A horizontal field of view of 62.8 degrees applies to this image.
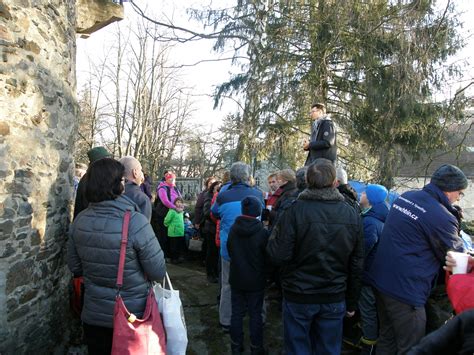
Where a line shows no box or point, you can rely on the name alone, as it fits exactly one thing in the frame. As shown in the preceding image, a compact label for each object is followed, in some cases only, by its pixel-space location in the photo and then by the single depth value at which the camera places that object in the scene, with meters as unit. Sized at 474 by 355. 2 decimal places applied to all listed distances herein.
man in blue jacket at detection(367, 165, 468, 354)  2.76
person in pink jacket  7.15
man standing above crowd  4.89
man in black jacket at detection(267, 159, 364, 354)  2.95
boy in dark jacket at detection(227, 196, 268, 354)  3.62
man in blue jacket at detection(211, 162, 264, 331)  4.27
